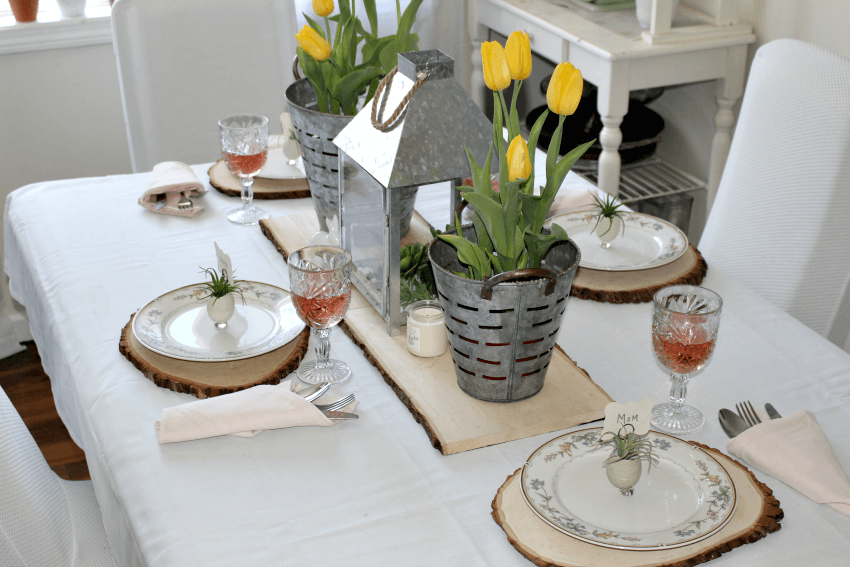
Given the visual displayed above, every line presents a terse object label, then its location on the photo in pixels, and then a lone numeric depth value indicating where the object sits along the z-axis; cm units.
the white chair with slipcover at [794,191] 138
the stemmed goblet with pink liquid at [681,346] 96
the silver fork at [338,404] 103
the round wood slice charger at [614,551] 79
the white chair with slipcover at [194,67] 201
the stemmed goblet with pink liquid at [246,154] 151
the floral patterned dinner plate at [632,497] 81
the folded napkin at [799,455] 88
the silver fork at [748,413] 99
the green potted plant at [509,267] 92
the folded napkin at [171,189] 157
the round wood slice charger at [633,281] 127
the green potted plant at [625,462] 85
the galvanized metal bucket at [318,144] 131
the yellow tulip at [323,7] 127
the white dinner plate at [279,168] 169
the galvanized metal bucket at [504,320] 95
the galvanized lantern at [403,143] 107
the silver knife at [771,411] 99
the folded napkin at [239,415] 97
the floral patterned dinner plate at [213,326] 112
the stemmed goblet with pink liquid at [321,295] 103
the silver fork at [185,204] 157
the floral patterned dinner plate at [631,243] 133
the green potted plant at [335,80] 131
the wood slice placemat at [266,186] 164
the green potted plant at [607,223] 136
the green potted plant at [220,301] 117
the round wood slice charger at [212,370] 107
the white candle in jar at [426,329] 111
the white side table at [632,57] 218
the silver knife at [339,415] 101
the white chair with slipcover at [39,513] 94
